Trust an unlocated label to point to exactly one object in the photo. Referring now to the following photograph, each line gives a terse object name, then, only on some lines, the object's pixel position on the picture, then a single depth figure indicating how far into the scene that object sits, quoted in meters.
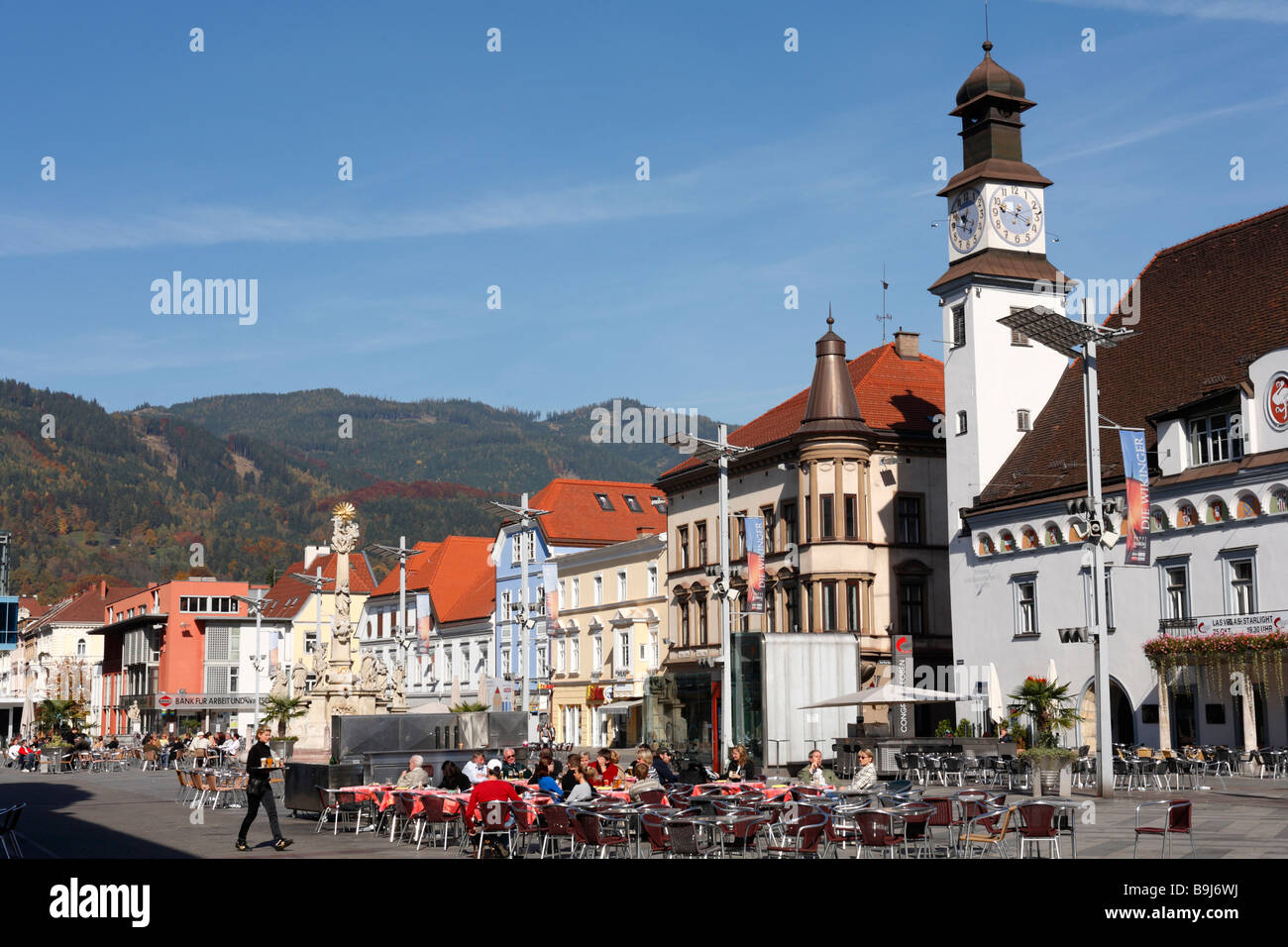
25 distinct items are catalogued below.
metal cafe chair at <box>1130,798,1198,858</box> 15.41
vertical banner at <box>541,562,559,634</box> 72.69
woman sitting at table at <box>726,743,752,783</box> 23.53
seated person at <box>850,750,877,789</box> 21.99
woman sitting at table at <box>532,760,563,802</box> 20.26
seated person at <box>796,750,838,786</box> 22.08
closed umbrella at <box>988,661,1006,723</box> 40.22
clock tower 48.19
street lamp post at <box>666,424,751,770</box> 35.66
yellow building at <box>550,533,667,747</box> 65.44
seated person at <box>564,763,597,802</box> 19.23
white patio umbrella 33.84
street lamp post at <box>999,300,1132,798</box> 27.50
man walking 19.41
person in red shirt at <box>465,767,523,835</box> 17.20
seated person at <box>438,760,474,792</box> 21.45
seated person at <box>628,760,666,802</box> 19.89
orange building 101.81
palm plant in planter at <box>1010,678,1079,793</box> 27.67
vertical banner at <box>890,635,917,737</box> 47.69
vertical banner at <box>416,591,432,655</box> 82.48
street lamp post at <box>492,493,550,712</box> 47.75
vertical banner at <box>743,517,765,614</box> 41.41
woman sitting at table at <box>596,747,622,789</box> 22.62
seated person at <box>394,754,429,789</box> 22.84
